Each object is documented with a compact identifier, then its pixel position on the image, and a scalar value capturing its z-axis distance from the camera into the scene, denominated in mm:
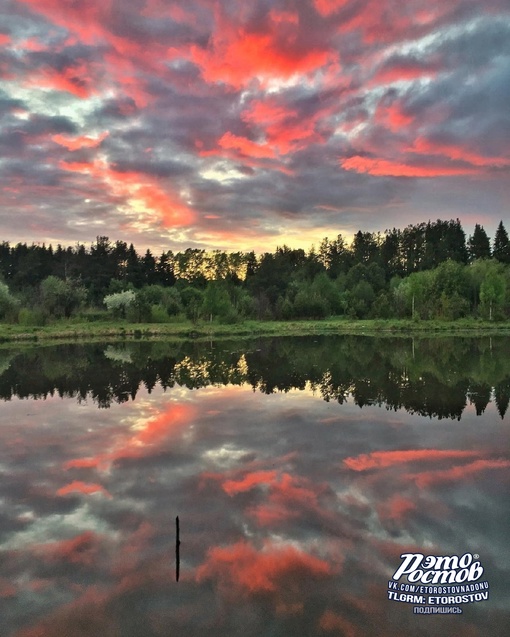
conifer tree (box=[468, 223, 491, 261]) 100000
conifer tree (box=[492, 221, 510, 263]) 98056
